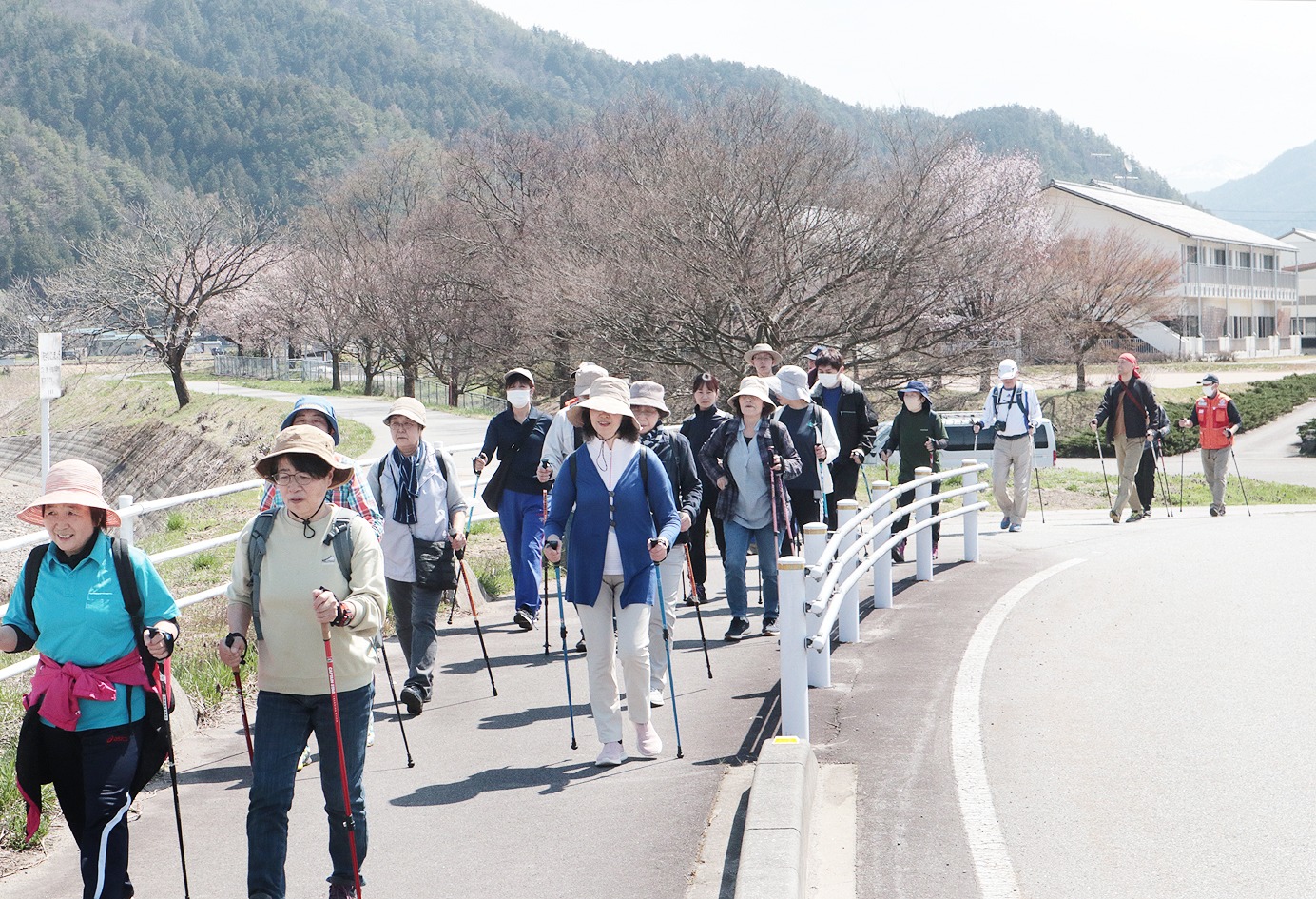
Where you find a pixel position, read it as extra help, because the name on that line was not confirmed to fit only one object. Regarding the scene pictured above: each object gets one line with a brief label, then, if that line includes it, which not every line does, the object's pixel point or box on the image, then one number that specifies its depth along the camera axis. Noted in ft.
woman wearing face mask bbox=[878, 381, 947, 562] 43.04
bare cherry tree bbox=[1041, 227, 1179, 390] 167.84
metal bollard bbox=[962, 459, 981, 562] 41.14
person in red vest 60.34
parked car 95.25
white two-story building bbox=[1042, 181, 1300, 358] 235.61
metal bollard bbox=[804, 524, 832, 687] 24.97
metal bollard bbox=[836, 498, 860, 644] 29.30
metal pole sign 52.29
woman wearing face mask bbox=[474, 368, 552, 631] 31.37
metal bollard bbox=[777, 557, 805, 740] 20.89
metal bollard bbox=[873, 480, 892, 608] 34.12
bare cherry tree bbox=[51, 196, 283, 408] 156.76
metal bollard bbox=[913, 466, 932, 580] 37.70
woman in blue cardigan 21.30
